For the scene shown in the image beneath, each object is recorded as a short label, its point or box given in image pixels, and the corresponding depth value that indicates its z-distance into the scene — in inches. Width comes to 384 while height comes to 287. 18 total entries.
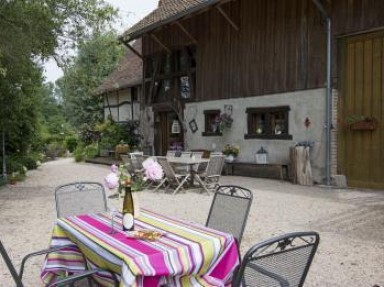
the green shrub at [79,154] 875.3
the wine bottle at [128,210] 124.1
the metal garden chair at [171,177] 386.3
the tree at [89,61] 423.5
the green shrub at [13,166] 550.0
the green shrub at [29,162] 633.6
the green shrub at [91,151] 856.3
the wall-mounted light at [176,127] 679.1
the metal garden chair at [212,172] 385.4
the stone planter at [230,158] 545.0
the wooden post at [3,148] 515.0
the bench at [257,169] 482.3
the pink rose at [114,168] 138.3
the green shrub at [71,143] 1170.0
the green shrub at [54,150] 1051.7
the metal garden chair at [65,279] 100.9
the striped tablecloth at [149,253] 99.6
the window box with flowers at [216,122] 561.9
